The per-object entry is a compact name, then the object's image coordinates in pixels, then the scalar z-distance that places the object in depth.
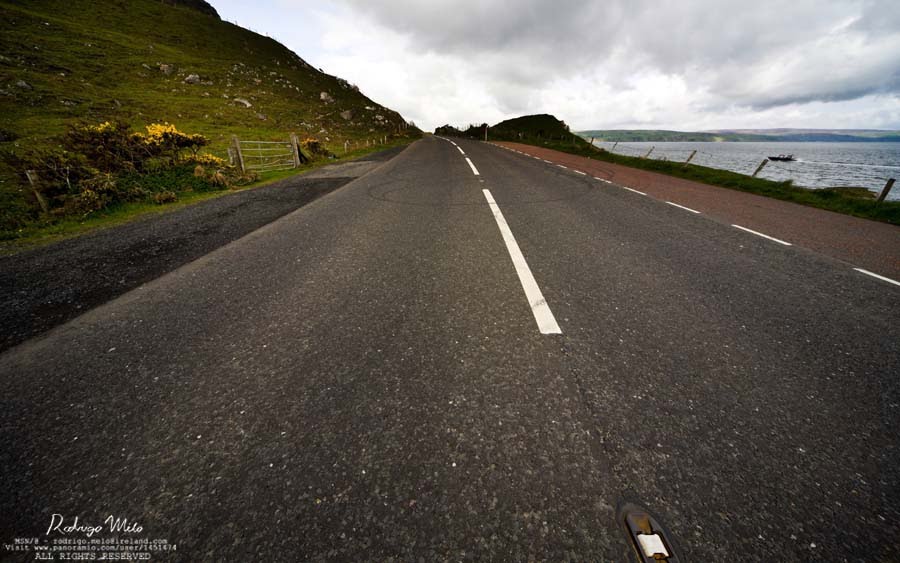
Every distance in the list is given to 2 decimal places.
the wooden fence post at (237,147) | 11.63
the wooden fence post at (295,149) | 14.65
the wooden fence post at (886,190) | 9.30
